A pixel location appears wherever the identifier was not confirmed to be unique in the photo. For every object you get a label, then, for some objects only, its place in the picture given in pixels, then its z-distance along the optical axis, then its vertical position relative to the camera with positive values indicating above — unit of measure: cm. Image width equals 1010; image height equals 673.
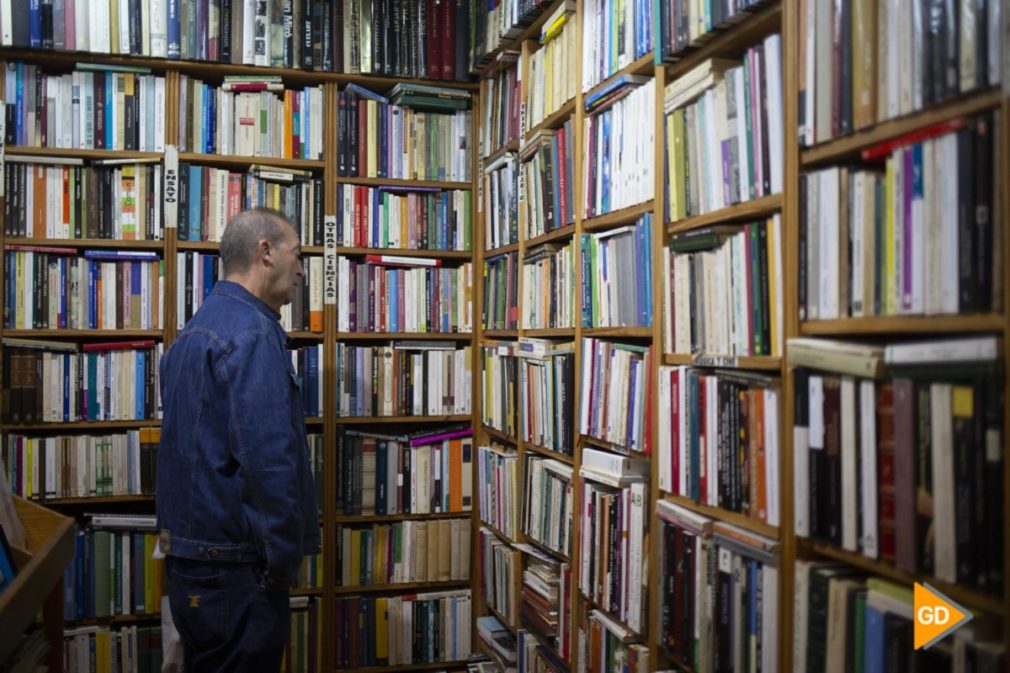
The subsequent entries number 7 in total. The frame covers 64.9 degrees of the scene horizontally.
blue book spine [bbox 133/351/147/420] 295 -17
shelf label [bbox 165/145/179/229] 297 +57
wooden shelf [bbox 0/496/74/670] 142 -49
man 200 -39
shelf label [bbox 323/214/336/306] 314 +32
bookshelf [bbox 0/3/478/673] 291 +34
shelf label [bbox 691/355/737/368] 152 -5
